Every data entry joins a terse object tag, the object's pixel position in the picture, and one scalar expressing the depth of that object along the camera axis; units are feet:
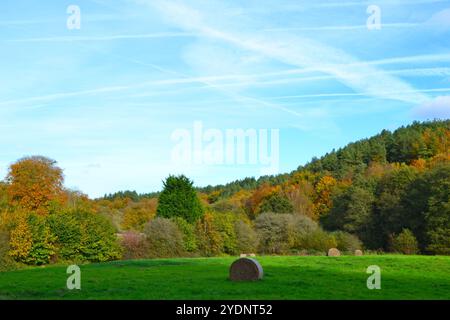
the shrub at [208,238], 194.52
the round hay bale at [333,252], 159.43
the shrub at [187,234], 186.70
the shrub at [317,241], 195.85
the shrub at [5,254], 142.20
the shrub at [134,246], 172.45
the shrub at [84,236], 154.51
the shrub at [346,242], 197.77
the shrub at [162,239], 175.01
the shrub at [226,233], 200.03
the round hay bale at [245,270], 79.36
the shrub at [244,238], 205.46
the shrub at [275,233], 212.64
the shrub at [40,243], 147.02
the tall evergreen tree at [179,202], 209.26
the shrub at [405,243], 183.42
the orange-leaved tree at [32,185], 188.85
